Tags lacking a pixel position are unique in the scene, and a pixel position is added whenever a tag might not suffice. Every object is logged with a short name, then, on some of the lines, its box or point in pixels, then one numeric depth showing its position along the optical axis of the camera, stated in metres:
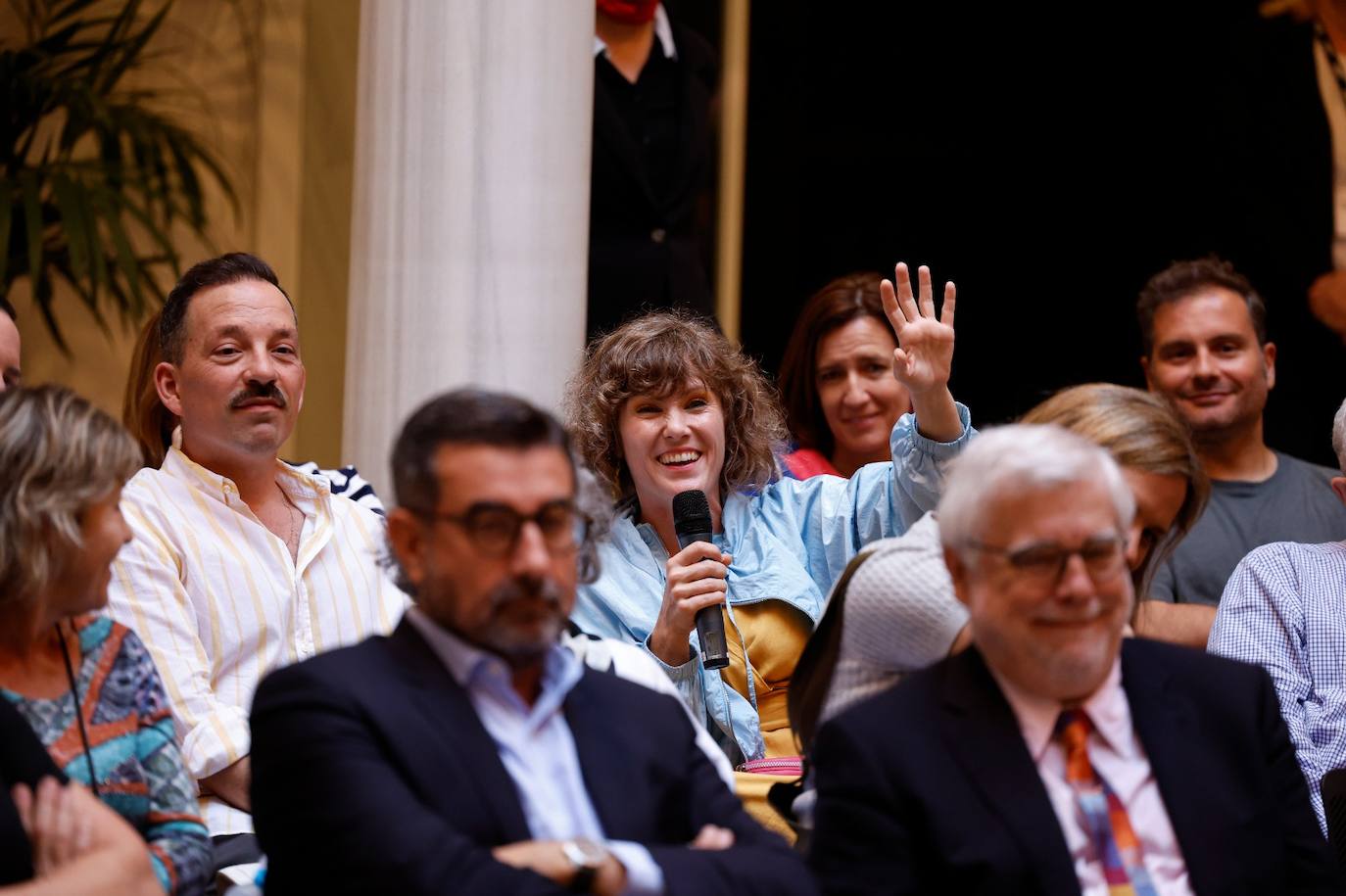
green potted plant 9.26
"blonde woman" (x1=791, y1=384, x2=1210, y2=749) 4.81
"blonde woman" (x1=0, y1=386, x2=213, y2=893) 4.45
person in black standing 9.65
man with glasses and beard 4.02
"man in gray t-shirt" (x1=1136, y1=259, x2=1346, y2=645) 8.31
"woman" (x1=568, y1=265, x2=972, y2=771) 6.60
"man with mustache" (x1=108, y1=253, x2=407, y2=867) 5.95
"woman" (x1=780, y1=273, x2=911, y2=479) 8.59
